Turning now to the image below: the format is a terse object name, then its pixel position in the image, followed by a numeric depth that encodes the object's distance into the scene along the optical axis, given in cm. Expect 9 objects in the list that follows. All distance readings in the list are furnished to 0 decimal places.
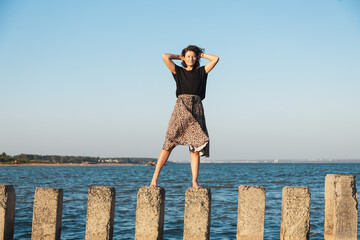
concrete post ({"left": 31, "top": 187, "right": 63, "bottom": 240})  452
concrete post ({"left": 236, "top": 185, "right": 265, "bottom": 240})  429
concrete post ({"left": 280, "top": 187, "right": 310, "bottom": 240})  429
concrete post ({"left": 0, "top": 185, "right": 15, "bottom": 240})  463
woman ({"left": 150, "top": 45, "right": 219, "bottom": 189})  508
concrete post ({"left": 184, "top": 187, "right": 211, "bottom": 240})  426
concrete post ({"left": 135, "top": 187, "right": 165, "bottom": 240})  431
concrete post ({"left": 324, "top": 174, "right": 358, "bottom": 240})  461
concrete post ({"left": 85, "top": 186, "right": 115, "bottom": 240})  440
